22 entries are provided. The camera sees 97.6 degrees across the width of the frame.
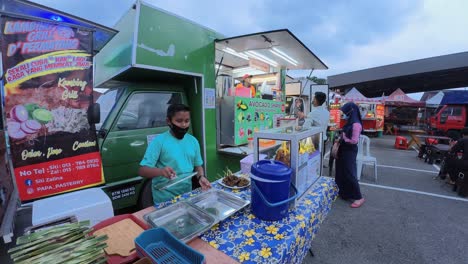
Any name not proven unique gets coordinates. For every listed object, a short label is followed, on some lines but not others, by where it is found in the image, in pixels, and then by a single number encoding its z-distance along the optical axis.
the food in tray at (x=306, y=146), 1.69
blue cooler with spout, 1.25
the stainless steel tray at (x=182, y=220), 1.17
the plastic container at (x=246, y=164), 2.24
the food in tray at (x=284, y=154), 1.57
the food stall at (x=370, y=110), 14.10
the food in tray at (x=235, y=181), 1.89
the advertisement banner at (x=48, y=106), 1.73
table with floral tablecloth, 1.06
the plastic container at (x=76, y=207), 1.21
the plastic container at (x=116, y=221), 0.92
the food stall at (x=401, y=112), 15.85
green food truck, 2.61
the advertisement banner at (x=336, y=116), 12.10
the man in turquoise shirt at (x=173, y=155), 1.86
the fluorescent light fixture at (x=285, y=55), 3.88
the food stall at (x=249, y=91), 3.38
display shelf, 1.52
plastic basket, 0.85
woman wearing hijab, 3.39
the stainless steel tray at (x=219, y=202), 1.40
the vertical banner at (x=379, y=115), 14.38
